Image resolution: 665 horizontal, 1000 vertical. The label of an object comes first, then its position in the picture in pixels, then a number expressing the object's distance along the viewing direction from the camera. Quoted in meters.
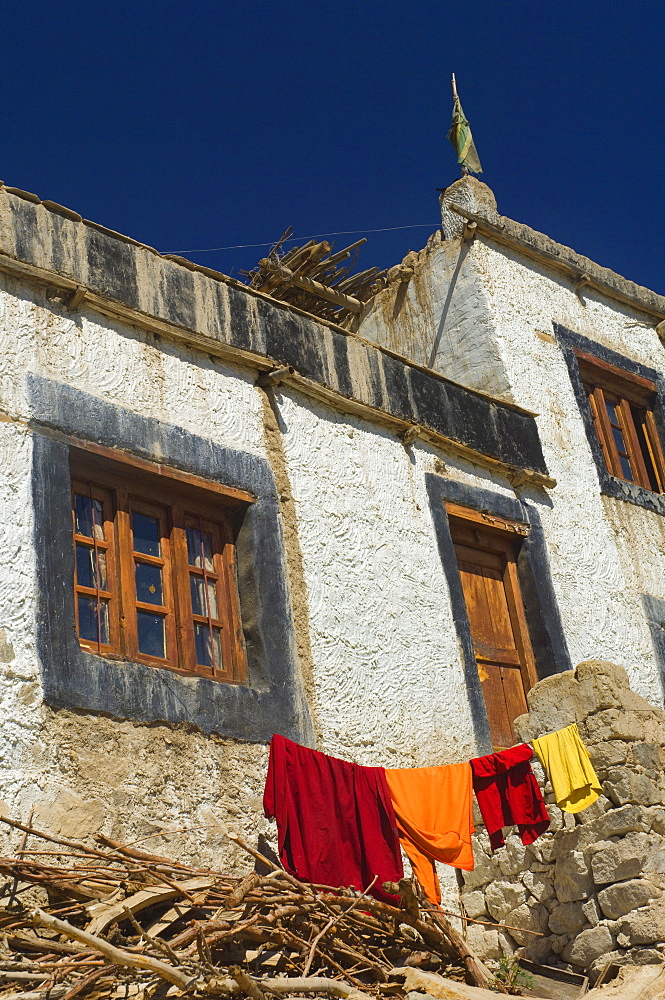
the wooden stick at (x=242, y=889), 4.50
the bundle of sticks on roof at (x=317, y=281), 10.21
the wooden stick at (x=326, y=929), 4.44
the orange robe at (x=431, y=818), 6.02
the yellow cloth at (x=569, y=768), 6.19
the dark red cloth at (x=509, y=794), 6.29
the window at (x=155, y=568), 5.81
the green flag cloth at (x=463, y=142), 11.46
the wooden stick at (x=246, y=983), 4.05
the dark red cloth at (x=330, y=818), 5.46
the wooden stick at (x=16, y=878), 4.50
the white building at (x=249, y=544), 5.43
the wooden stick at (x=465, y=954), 5.24
